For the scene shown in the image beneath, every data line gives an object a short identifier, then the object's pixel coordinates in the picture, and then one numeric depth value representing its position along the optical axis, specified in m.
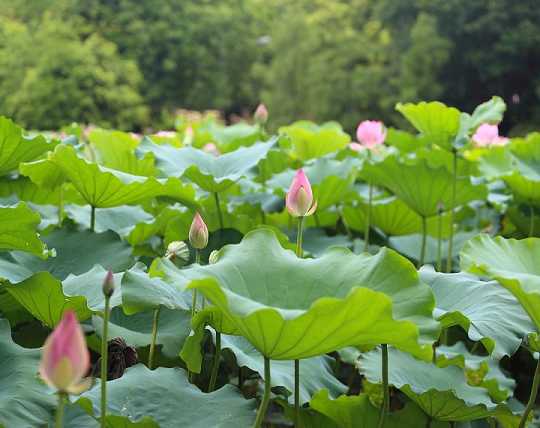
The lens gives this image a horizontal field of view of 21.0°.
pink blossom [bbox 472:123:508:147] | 5.19
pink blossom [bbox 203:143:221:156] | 5.12
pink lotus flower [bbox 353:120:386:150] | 4.62
